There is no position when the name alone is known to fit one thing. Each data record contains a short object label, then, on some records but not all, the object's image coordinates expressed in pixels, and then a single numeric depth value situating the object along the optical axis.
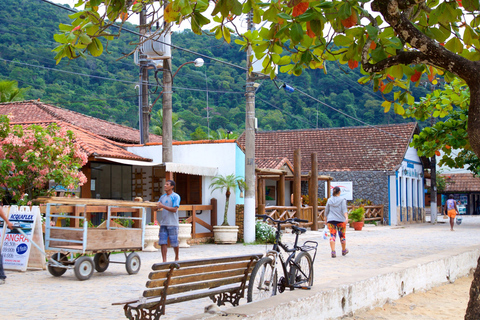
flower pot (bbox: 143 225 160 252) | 13.73
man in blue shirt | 9.83
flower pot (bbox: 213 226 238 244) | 16.17
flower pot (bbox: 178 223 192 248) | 14.66
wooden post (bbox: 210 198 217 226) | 16.89
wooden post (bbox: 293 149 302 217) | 20.62
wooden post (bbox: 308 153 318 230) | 21.78
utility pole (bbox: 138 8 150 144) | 19.59
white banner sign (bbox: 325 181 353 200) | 29.66
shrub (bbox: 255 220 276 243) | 16.66
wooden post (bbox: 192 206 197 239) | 15.95
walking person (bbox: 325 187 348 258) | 11.90
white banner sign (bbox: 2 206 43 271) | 9.63
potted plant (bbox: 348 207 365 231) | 24.17
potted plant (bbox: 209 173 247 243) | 16.17
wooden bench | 4.92
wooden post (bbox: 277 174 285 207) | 21.03
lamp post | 15.52
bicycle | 6.10
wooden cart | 8.84
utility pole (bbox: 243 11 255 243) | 15.93
